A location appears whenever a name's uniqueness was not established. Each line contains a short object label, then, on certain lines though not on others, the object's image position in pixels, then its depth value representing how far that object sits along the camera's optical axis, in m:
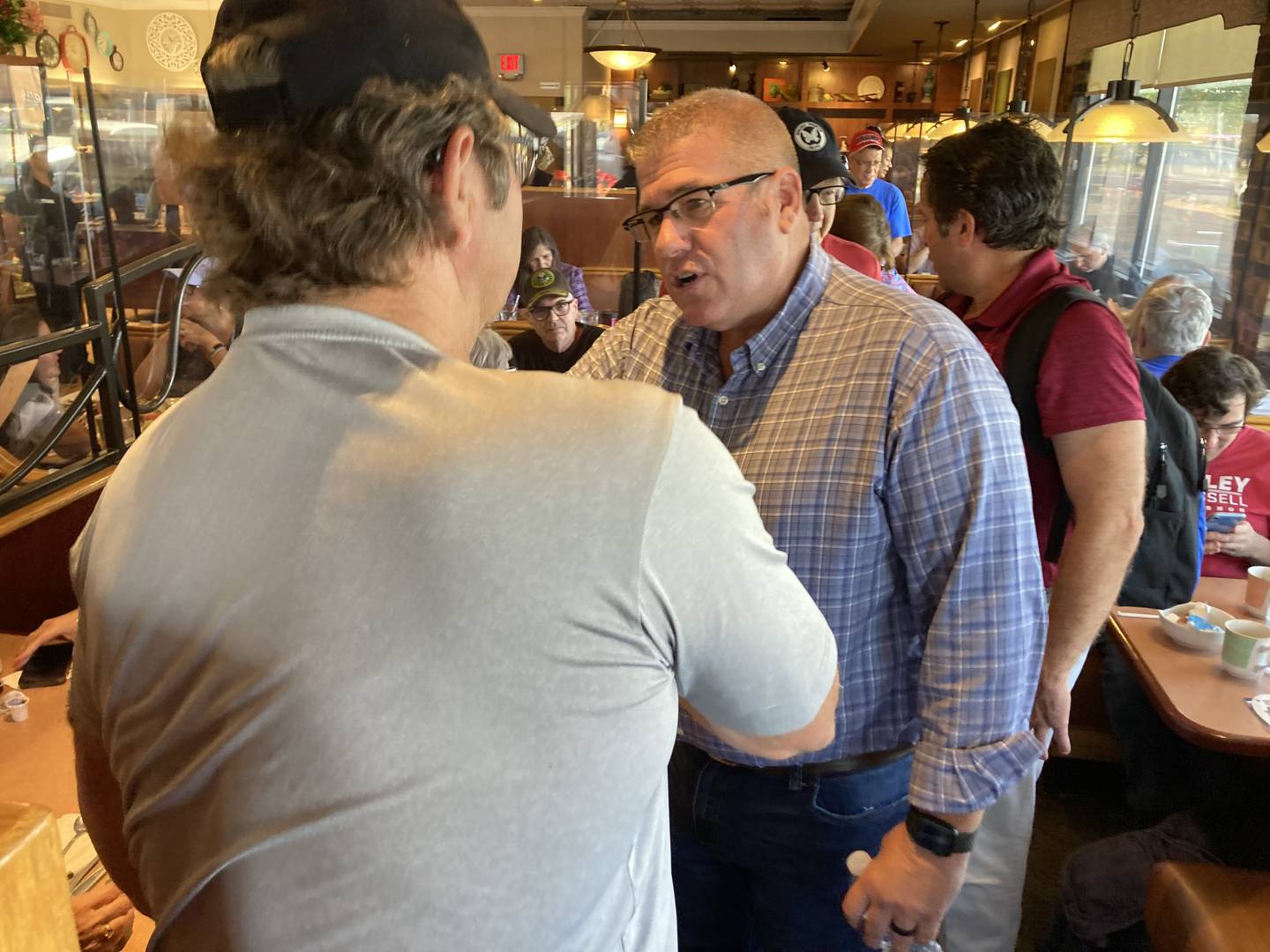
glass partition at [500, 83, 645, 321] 5.19
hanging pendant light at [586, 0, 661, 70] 7.74
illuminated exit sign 11.15
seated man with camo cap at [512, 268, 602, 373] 3.68
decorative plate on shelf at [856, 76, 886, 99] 12.42
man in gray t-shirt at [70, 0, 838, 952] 0.55
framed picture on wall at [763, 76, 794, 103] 12.54
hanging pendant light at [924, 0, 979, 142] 5.86
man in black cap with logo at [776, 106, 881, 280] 2.28
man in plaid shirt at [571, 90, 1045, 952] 1.07
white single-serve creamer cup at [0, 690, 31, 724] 1.52
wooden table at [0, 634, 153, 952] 1.33
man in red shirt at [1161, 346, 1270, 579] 2.64
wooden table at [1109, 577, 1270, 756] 1.81
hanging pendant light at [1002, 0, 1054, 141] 8.59
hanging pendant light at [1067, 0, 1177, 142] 3.77
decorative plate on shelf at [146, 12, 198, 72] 5.41
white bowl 2.12
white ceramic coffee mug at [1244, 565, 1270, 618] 2.33
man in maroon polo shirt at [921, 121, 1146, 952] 1.58
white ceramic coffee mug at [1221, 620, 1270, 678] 1.99
